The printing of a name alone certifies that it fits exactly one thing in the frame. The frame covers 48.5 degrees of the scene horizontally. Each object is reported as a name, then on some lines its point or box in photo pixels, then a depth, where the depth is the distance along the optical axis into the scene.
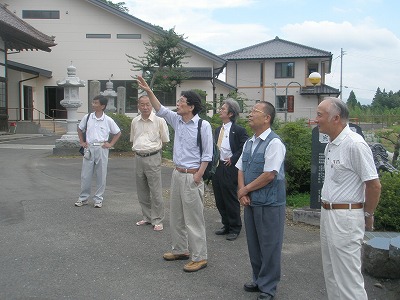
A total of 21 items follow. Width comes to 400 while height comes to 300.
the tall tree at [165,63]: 22.41
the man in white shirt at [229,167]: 6.11
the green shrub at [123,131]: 14.95
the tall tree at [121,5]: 42.39
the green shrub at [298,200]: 8.31
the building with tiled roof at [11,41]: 18.16
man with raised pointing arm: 4.93
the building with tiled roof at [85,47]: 28.38
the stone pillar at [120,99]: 18.67
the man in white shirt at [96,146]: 7.57
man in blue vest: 4.12
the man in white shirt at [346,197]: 3.38
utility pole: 58.66
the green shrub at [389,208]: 6.21
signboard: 6.66
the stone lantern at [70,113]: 14.63
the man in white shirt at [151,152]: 6.39
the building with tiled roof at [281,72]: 43.25
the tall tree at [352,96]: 94.72
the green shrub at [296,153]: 8.65
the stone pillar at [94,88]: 15.99
